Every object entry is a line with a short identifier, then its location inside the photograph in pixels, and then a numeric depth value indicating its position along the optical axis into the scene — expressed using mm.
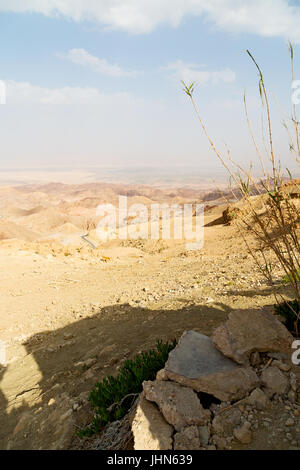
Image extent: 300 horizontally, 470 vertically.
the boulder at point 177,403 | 2031
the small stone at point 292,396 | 2096
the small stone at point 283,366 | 2324
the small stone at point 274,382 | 2172
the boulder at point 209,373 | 2191
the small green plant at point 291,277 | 2709
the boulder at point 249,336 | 2472
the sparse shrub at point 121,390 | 2498
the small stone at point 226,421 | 1976
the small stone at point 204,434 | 1938
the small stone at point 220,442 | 1889
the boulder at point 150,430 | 1955
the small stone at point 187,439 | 1911
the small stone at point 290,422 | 1922
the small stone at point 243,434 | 1868
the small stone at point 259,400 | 2084
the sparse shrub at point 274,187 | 2301
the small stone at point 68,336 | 5163
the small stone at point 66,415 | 2803
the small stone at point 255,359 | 2452
